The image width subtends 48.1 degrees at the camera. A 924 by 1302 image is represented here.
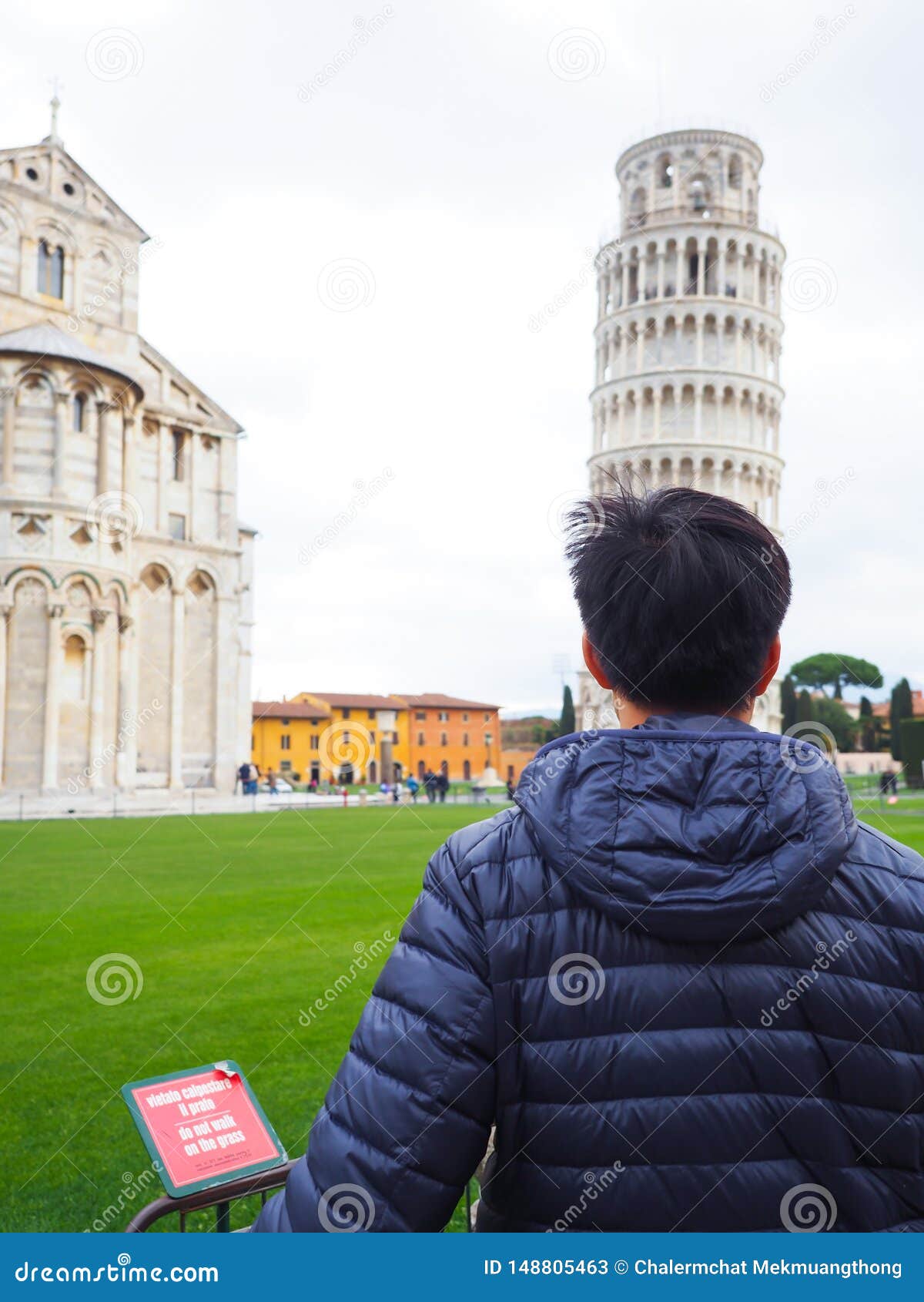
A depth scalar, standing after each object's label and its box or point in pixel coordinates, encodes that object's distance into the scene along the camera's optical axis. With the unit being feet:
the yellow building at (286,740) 260.42
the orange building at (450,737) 290.97
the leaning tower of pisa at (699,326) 228.22
